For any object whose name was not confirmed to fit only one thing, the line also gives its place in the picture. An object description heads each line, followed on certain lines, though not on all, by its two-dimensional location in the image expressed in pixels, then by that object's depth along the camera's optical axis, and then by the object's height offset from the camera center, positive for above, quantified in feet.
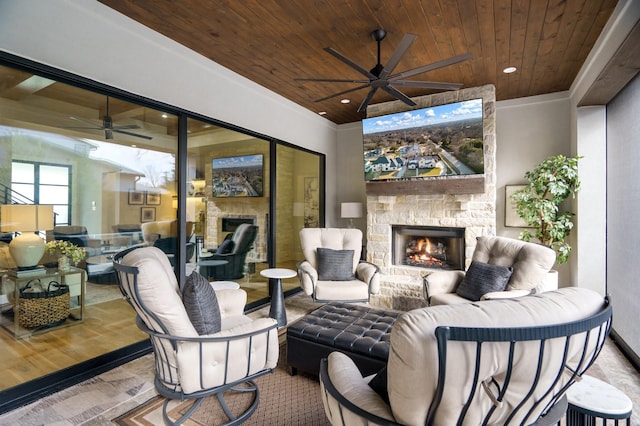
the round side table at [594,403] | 4.27 -2.62
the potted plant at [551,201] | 12.41 +0.50
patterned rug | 6.38 -4.16
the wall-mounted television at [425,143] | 13.61 +3.25
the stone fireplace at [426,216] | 13.80 -0.12
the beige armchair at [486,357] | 2.92 -1.38
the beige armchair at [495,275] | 9.56 -1.95
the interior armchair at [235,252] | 12.42 -1.58
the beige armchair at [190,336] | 5.35 -2.24
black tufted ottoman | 6.82 -2.85
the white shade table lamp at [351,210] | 17.69 +0.20
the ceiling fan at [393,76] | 8.09 +4.03
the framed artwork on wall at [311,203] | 17.85 +0.62
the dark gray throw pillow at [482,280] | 9.84 -2.12
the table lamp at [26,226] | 7.00 -0.28
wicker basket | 7.47 -2.21
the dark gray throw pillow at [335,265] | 13.00 -2.12
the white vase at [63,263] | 8.04 -1.25
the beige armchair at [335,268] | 11.93 -2.23
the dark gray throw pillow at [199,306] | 5.92 -1.73
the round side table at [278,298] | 11.83 -3.21
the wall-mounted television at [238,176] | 12.27 +1.57
